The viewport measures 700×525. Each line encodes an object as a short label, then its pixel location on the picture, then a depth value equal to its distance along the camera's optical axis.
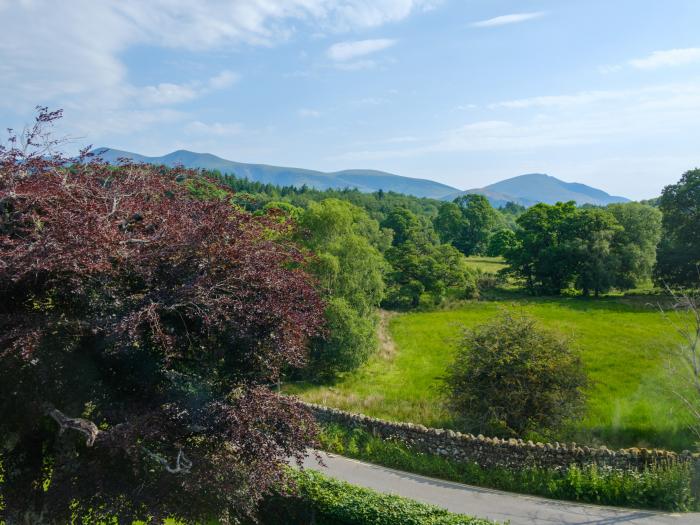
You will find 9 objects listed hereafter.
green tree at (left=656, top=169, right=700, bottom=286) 42.44
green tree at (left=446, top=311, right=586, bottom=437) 16.44
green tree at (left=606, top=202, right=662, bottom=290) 46.47
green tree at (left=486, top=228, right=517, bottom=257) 73.38
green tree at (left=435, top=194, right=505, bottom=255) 91.44
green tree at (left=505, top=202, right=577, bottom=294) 49.28
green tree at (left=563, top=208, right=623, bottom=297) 45.88
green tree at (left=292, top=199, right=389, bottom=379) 25.86
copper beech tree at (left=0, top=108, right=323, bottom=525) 7.66
